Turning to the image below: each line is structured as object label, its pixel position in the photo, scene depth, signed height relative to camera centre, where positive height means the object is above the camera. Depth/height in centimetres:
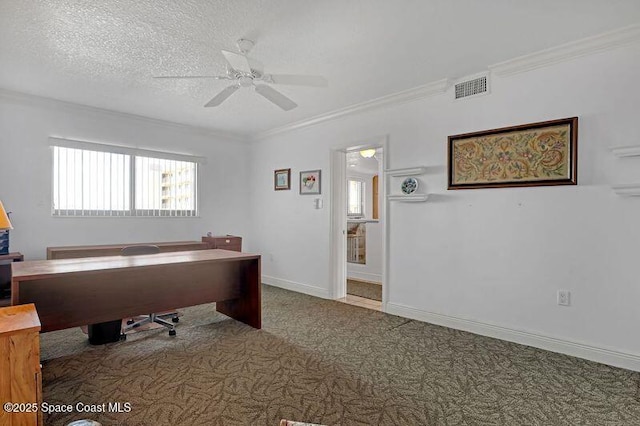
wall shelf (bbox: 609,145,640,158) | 242 +45
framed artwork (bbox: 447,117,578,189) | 279 +51
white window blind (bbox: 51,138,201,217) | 430 +44
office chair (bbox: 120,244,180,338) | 325 -108
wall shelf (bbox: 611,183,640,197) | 243 +18
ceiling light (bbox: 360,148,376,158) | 501 +92
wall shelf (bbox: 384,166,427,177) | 364 +46
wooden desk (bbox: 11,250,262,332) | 242 -62
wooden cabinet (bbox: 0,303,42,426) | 153 -75
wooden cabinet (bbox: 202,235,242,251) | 516 -46
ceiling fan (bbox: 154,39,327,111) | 254 +111
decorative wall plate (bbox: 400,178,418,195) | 374 +30
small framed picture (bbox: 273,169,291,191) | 527 +53
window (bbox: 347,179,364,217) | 882 +39
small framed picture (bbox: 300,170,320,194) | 485 +45
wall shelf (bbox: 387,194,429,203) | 360 +17
